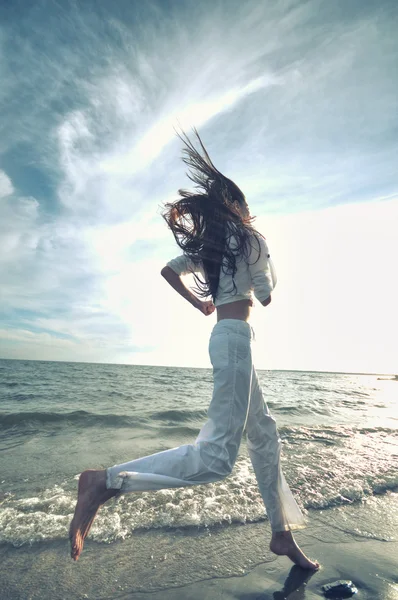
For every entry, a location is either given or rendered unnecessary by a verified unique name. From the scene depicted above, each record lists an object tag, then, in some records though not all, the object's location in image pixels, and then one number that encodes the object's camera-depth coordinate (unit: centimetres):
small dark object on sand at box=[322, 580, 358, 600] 188
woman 190
